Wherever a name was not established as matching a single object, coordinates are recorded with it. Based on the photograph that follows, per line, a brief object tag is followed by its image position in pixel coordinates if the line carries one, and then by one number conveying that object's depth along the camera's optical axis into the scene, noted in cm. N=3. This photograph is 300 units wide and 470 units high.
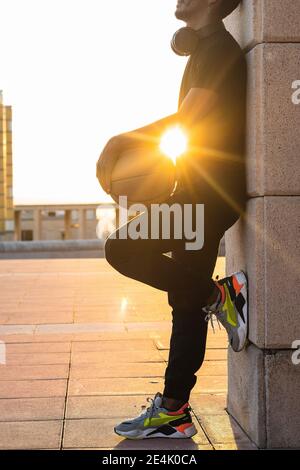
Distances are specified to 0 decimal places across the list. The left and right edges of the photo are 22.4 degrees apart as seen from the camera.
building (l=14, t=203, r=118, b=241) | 5334
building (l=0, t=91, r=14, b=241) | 5500
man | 324
